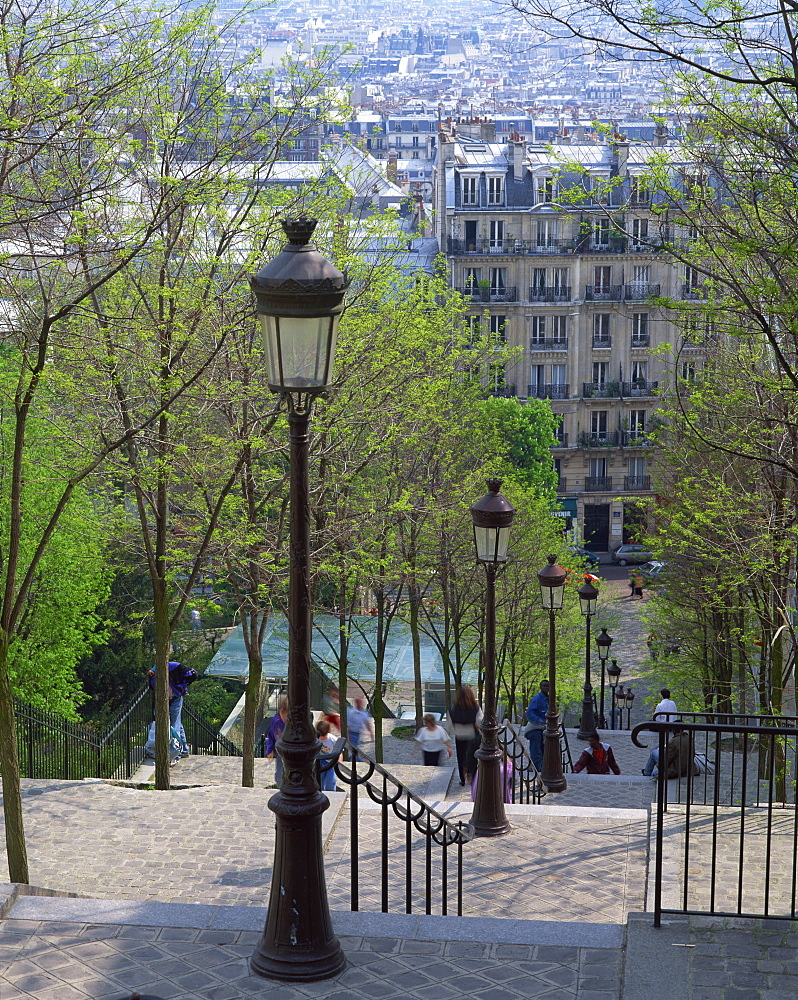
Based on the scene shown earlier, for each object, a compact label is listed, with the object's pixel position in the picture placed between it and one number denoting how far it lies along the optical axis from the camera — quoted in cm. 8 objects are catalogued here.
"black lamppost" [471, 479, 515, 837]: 1148
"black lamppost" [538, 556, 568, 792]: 1683
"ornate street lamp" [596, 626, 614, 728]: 2961
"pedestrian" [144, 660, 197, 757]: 1770
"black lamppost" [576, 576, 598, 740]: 2336
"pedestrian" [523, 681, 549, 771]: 1928
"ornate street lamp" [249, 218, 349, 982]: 611
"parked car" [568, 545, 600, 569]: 3818
